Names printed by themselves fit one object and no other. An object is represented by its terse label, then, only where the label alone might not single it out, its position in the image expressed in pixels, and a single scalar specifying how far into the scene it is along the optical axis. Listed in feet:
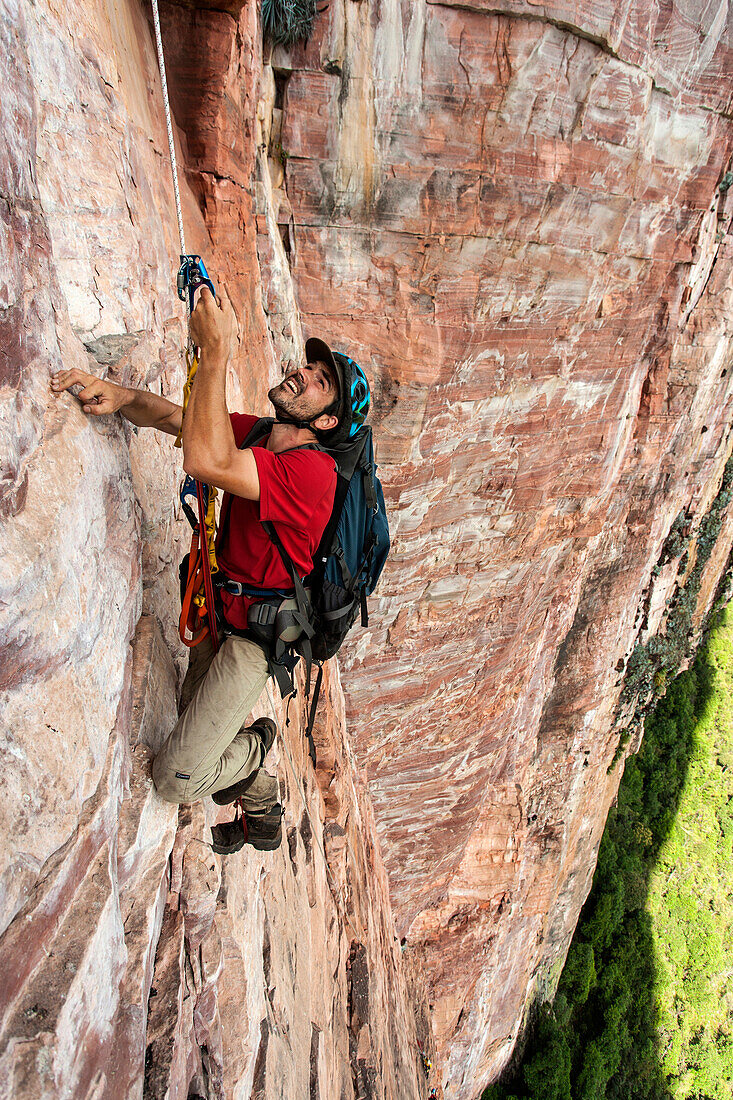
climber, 7.45
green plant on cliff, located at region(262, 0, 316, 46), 19.12
